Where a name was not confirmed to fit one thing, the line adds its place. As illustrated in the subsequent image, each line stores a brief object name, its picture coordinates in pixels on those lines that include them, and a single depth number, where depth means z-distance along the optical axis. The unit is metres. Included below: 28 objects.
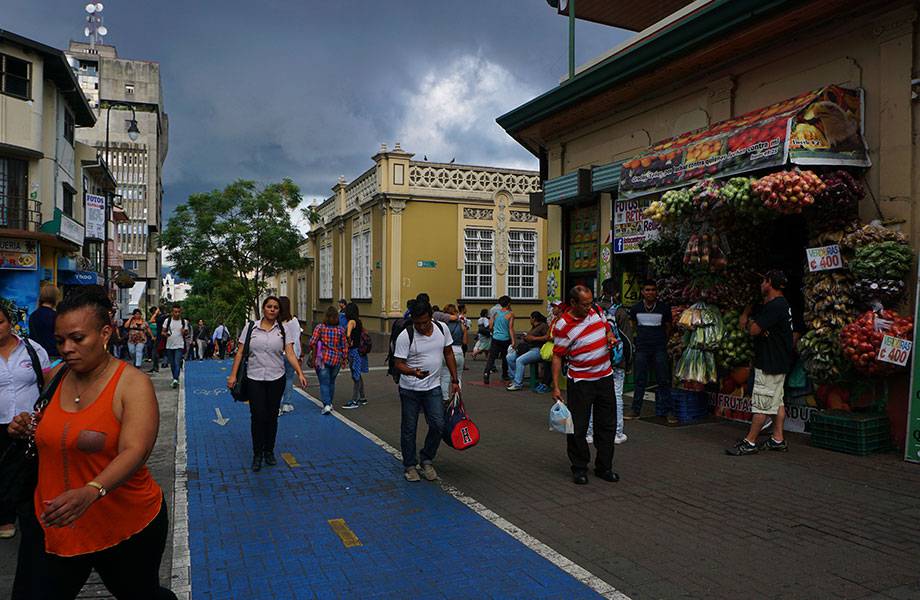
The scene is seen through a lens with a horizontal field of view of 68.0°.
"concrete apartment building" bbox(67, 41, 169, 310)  62.84
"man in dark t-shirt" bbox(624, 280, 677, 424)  9.02
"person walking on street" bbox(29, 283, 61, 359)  6.77
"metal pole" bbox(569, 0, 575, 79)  13.32
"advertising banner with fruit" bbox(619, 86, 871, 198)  7.38
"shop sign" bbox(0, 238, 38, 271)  21.00
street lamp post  26.84
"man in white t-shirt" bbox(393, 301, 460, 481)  6.38
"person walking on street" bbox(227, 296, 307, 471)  6.98
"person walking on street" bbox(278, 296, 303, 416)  8.48
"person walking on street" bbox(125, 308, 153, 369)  16.88
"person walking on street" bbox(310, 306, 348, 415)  10.65
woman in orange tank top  2.59
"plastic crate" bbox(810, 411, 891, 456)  7.05
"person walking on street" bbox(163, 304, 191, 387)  14.37
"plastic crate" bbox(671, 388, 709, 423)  9.15
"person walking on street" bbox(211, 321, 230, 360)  24.56
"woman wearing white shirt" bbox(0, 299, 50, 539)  4.61
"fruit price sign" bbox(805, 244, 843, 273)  7.43
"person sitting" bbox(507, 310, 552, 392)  12.66
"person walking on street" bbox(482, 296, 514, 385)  14.00
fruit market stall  7.08
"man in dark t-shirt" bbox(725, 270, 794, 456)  7.20
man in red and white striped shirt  6.37
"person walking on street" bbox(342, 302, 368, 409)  11.21
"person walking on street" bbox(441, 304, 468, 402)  13.16
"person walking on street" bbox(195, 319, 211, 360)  26.67
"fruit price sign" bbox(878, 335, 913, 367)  6.77
